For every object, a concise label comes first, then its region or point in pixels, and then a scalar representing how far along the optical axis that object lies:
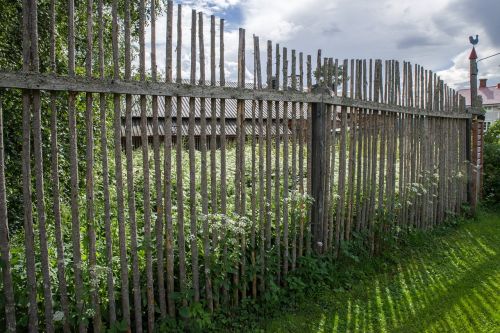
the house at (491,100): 33.01
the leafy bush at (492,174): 8.69
